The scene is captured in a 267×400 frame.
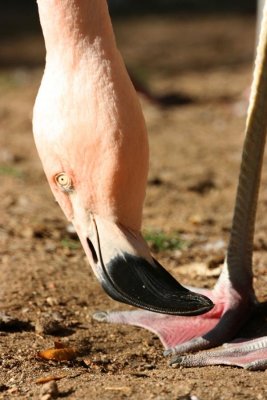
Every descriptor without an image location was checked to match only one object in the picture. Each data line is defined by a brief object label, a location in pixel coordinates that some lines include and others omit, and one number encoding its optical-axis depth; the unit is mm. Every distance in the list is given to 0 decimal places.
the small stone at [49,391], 4687
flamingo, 5086
